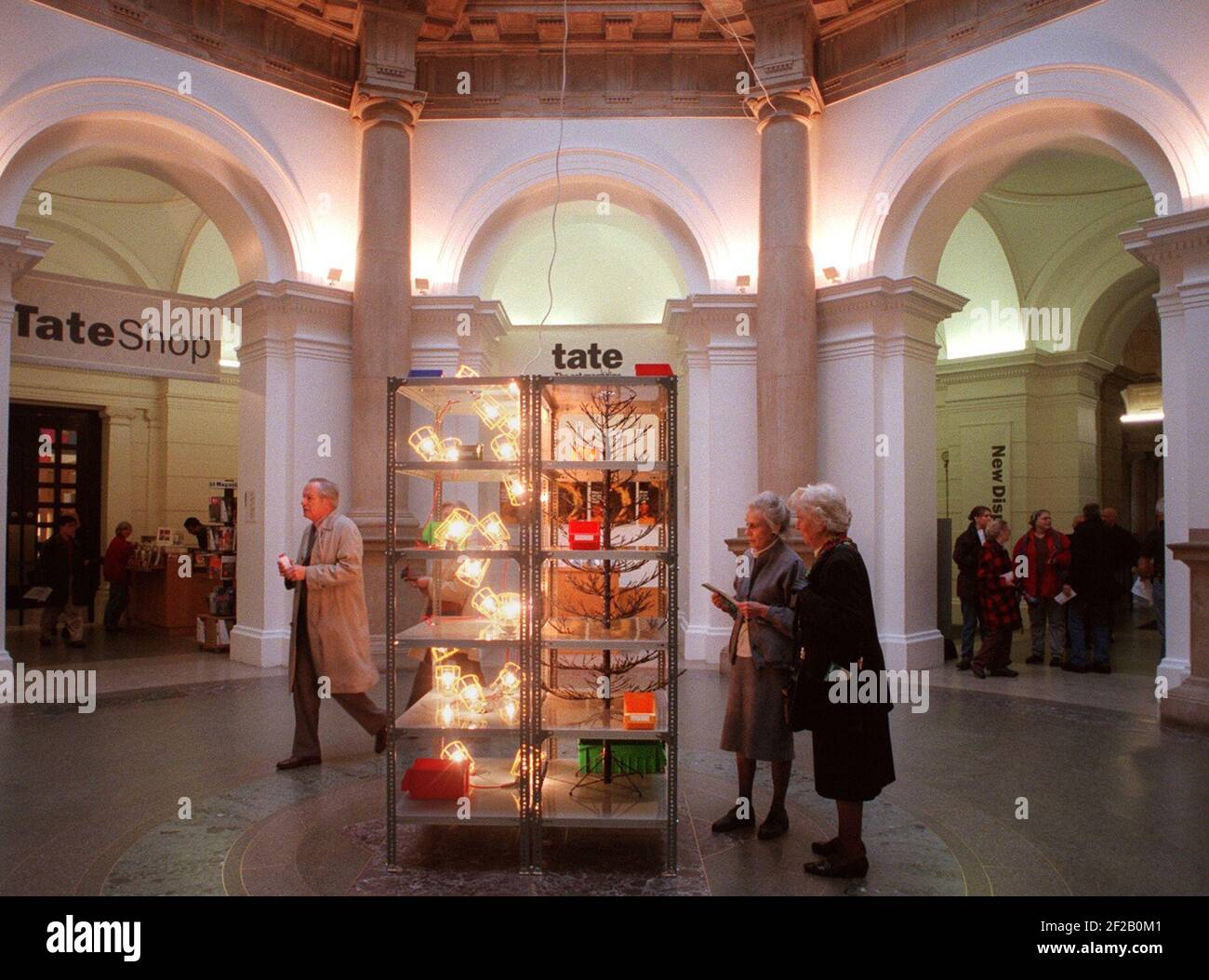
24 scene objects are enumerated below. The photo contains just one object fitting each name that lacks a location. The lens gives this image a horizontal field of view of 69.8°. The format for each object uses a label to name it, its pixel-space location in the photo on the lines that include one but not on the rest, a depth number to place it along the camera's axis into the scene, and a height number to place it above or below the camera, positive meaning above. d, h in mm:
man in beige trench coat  5410 -684
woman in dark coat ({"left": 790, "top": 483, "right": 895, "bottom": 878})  3707 -659
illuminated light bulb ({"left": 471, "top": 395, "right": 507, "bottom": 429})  4680 +583
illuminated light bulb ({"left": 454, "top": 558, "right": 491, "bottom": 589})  4832 -317
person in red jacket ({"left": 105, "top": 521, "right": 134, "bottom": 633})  11500 -780
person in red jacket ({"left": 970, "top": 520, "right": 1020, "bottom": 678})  8680 -987
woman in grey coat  4234 -712
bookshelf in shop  10016 -948
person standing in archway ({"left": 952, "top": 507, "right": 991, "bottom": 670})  9023 -612
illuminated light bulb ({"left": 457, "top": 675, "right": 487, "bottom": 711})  4398 -940
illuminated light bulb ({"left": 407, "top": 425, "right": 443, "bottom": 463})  4477 +355
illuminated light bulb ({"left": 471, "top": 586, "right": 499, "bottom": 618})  4781 -491
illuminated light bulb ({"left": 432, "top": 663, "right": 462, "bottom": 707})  4512 -856
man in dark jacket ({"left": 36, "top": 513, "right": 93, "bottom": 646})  10039 -715
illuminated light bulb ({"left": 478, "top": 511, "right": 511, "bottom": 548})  4535 -79
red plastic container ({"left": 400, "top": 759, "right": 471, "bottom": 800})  4184 -1292
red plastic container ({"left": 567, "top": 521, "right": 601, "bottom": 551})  4223 -101
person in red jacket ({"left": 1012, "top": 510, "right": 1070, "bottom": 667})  9039 -575
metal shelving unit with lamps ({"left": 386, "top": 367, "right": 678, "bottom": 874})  4012 -578
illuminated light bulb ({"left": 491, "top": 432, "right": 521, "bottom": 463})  4535 +346
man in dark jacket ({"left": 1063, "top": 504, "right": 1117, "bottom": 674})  8930 -740
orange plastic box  4078 -938
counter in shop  11750 -1145
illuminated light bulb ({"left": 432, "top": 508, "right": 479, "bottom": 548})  4480 -81
